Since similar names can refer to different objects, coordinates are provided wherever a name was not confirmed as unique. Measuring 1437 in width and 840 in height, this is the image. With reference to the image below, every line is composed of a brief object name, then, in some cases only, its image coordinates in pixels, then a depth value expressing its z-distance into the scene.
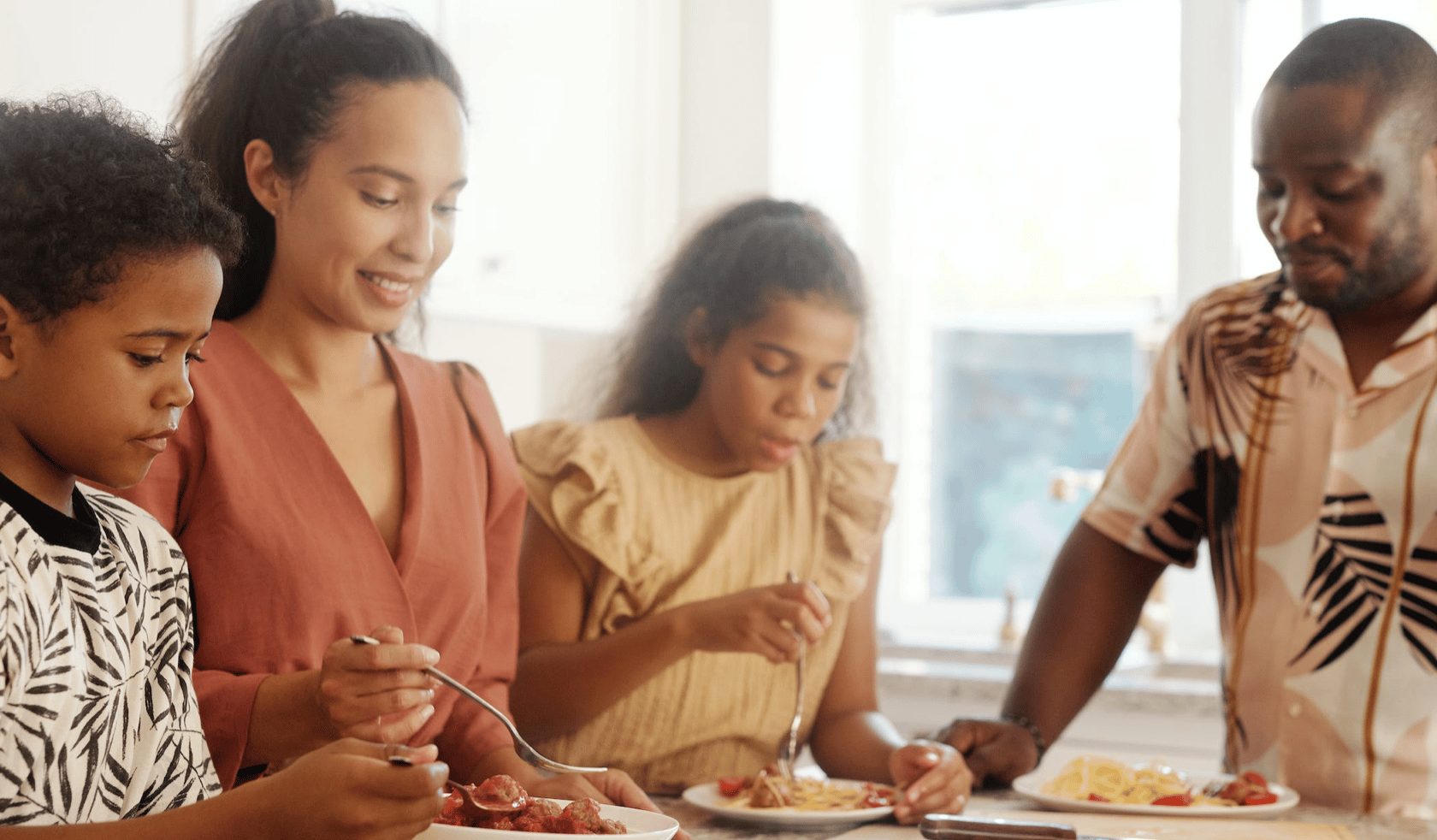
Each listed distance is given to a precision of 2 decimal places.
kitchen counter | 1.30
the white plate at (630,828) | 0.94
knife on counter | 1.15
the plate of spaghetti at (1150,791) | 1.41
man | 1.60
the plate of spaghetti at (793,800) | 1.31
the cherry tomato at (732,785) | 1.41
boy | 0.89
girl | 1.66
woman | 1.19
